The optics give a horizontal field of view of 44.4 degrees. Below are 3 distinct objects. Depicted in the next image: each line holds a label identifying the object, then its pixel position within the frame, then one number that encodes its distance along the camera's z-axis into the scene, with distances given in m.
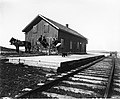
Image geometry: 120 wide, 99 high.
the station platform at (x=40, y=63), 7.36
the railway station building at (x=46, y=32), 23.48
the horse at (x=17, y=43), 19.61
